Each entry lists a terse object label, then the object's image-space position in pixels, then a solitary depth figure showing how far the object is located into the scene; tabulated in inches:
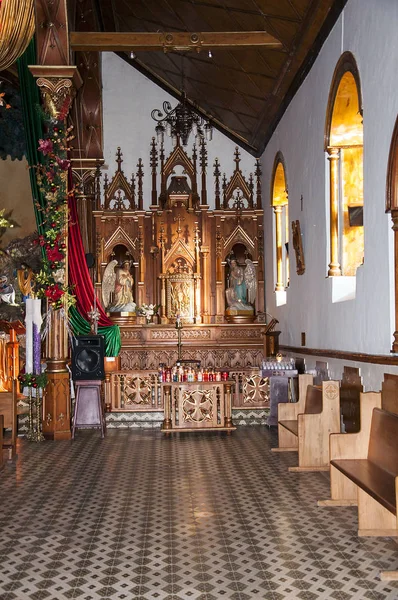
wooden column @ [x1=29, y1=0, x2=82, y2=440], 369.7
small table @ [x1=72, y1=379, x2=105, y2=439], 382.9
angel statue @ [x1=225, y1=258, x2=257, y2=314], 554.6
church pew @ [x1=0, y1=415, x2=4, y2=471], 288.4
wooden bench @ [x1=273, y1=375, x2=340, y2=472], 269.9
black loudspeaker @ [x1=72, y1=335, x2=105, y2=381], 388.8
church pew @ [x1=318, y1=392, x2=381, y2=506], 213.9
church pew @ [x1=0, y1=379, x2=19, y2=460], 318.4
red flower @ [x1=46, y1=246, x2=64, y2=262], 368.8
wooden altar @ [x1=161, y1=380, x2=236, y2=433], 378.0
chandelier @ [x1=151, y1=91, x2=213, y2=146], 465.4
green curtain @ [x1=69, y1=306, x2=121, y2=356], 457.7
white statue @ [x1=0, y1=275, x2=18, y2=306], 570.3
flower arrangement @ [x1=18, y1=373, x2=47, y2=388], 364.2
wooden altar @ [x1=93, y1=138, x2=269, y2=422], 557.3
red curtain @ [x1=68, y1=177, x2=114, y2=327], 402.4
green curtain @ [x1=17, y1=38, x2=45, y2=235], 384.0
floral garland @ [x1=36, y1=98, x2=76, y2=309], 368.5
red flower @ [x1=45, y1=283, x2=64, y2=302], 367.9
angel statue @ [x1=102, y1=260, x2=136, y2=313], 550.3
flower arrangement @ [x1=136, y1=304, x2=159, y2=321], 537.0
